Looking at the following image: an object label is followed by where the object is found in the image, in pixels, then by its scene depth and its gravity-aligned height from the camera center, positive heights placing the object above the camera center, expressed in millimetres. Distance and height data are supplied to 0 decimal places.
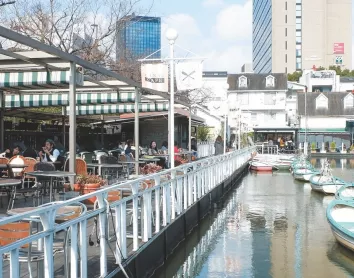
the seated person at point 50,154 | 13078 -445
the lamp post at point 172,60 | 11406 +1781
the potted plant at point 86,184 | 9914 -935
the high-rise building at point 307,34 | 105688 +21958
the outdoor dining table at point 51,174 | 8593 -639
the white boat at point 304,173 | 27234 -2056
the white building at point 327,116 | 61031 +2507
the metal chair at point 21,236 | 4778 -942
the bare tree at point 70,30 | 24656 +5429
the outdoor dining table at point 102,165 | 12781 -747
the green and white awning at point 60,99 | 15461 +1193
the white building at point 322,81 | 80250 +8812
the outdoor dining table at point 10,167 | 10156 -602
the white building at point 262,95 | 66938 +5492
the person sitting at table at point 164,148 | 21945 -544
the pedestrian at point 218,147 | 29922 -646
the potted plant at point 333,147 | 58406 -1309
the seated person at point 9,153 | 13574 -442
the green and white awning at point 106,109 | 20047 +1123
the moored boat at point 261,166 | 34812 -2094
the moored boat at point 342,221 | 10336 -1913
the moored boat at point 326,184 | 21422 -2069
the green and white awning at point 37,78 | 10211 +1229
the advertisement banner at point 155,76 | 12297 +1485
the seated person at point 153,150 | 20944 -571
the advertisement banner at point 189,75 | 12180 +1499
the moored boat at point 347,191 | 16875 -1877
